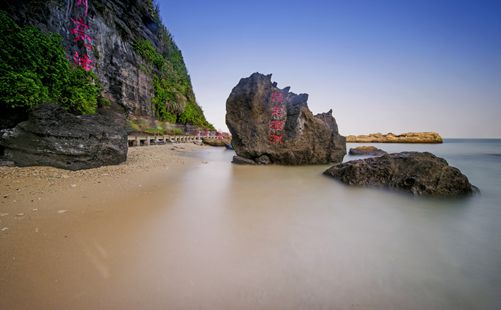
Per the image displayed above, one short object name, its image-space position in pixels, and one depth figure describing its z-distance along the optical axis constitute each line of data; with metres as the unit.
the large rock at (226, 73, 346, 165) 8.84
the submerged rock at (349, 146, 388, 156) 14.65
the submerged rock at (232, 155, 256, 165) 8.89
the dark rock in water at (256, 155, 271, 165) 8.80
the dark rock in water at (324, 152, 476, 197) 4.11
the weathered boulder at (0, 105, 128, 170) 4.84
